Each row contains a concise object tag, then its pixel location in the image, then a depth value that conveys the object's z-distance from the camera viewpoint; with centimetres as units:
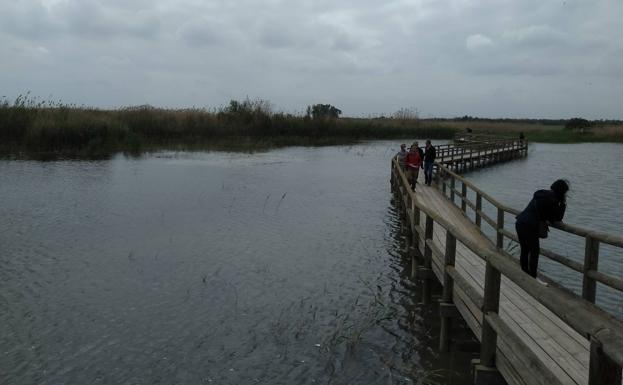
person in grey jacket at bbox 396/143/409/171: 2244
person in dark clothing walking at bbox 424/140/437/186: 2109
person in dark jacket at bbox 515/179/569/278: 753
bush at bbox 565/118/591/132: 8594
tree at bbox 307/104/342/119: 6112
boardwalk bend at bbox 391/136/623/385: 351
